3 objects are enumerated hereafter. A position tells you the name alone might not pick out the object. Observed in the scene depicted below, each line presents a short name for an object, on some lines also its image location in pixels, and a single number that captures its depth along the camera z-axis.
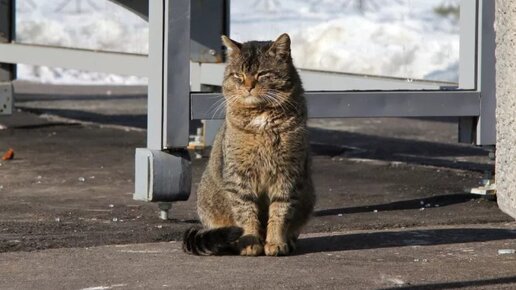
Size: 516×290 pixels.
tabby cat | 11.16
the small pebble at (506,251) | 11.12
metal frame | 12.52
